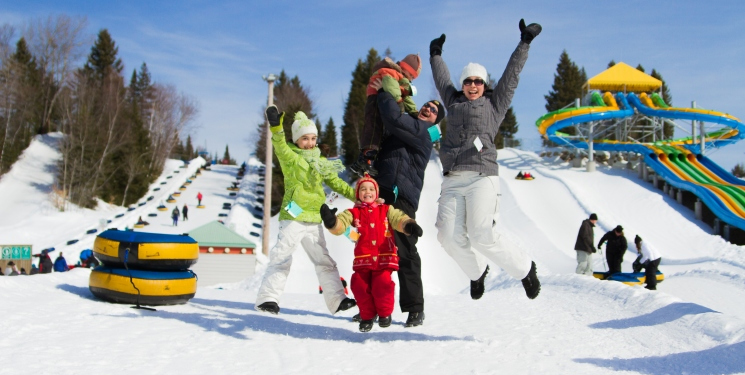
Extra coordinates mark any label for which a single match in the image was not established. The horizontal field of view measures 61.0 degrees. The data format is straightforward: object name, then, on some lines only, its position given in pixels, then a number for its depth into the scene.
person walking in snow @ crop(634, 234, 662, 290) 11.95
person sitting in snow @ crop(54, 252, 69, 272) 16.77
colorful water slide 26.75
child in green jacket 5.65
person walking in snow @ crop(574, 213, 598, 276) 14.21
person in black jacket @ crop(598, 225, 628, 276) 13.73
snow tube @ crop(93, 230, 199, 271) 6.62
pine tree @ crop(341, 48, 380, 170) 57.09
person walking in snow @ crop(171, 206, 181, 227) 34.47
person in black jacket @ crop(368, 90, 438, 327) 5.32
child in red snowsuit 4.80
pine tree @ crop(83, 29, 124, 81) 69.19
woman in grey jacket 5.01
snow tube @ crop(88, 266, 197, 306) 6.47
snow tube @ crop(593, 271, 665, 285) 12.94
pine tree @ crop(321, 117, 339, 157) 61.66
